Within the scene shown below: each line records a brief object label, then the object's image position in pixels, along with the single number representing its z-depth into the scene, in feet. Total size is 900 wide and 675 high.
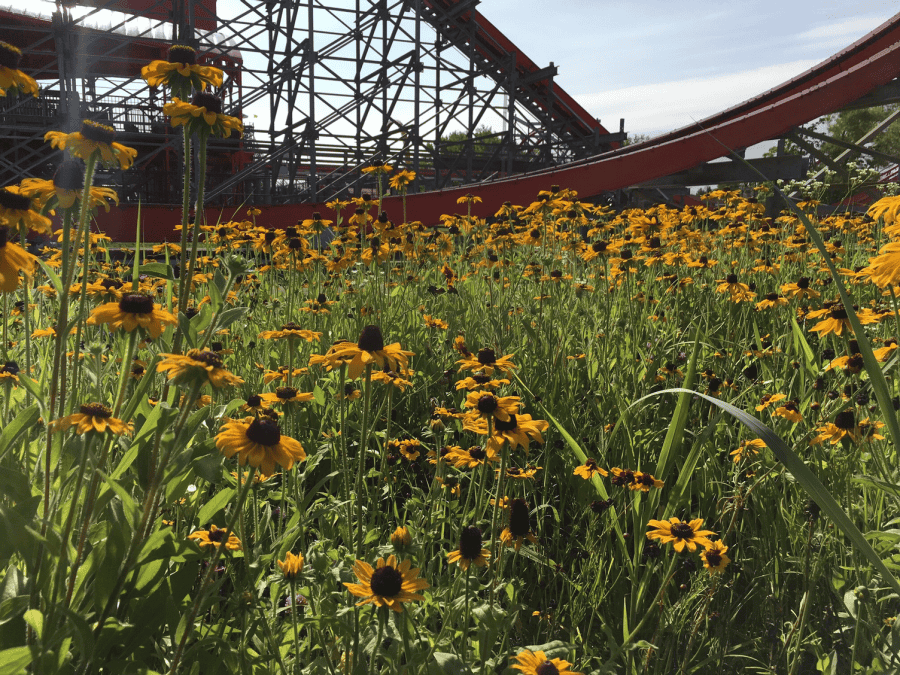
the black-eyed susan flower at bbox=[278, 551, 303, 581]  2.86
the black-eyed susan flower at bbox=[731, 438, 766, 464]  4.46
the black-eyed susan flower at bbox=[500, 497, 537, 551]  3.35
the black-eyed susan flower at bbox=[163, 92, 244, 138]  3.38
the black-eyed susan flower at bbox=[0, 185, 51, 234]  3.28
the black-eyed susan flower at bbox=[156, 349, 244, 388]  2.48
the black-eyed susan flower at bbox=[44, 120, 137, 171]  3.39
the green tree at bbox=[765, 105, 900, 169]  74.18
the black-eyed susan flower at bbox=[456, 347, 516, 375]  4.25
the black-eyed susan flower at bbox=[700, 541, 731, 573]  3.48
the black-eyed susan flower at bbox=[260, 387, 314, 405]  3.57
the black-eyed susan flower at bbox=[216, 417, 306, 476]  2.56
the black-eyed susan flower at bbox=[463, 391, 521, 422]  3.25
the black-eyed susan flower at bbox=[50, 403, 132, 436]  2.55
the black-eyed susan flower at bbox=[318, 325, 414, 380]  3.34
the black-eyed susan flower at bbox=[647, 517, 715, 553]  3.36
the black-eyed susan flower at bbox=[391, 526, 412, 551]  2.95
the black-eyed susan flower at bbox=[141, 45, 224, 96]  3.69
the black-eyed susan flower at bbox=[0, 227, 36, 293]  2.78
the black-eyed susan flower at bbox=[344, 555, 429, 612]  2.53
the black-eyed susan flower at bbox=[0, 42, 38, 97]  3.50
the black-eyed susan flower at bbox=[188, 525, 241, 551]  3.09
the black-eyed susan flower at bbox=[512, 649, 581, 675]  2.39
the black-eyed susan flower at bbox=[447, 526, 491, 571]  3.06
